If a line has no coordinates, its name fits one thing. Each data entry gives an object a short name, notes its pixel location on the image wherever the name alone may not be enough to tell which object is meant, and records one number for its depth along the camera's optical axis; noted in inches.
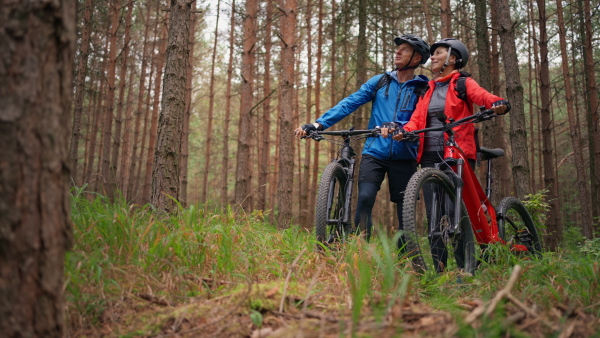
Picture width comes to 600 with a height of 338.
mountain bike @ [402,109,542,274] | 134.9
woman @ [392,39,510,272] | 157.8
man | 166.4
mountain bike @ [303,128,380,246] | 153.9
